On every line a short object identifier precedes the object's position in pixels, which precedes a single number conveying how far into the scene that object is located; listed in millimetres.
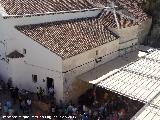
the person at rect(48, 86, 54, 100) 14775
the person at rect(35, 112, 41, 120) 13661
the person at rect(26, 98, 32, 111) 14269
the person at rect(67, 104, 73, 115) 13969
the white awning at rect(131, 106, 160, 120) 11861
